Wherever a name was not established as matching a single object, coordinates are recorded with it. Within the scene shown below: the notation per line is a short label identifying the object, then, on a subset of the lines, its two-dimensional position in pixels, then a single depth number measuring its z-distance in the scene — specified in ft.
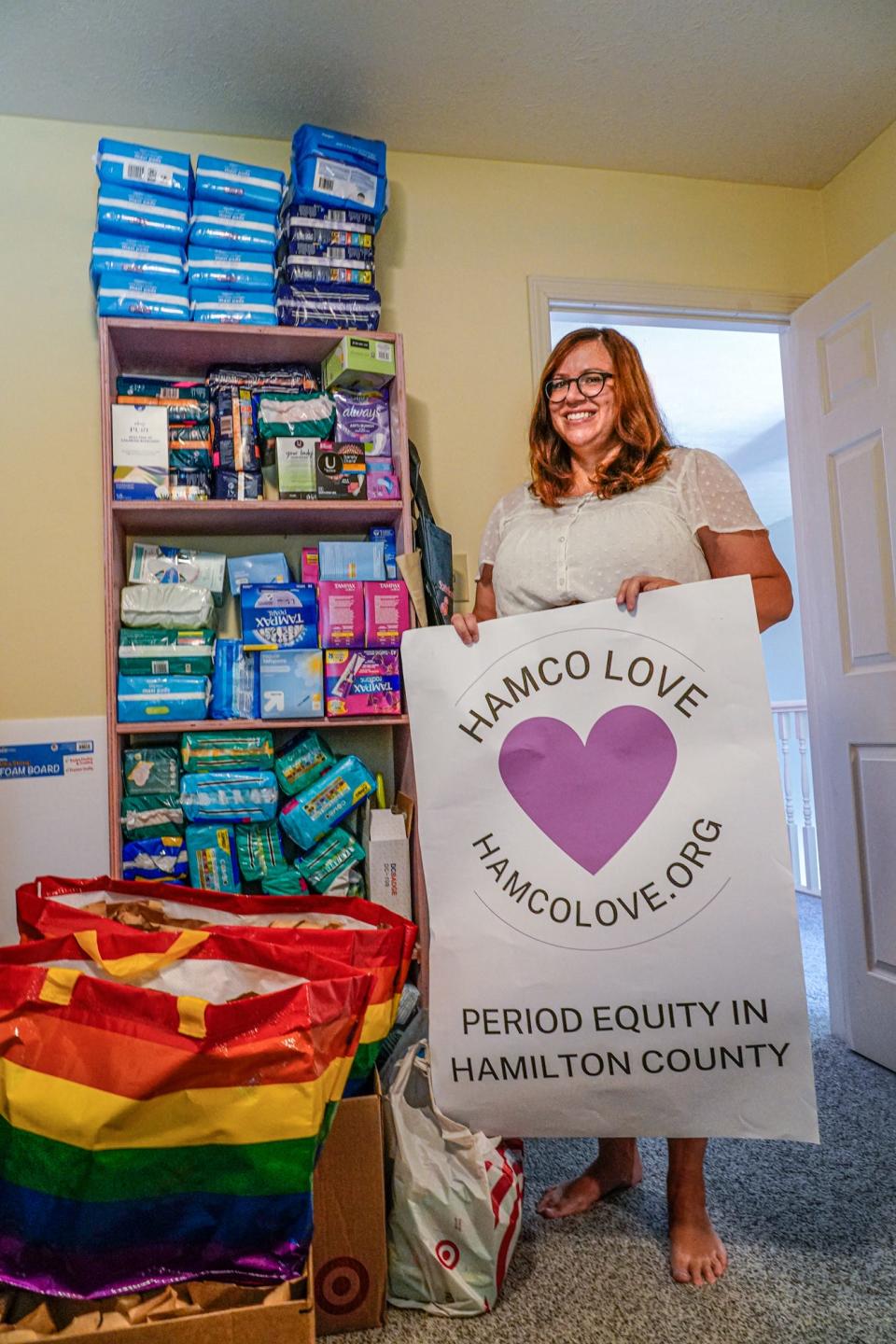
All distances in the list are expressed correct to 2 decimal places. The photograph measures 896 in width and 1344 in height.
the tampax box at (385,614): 7.36
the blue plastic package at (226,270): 7.43
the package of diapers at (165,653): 7.09
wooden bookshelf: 7.04
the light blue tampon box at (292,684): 7.18
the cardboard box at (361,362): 7.37
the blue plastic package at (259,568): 7.72
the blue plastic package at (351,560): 7.48
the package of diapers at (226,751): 7.14
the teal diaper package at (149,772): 7.09
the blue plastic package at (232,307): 7.41
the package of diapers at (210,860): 7.02
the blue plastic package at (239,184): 7.43
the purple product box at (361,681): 7.30
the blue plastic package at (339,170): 7.54
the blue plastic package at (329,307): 7.54
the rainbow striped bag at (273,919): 4.03
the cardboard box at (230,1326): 3.08
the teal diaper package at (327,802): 7.22
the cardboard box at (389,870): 7.10
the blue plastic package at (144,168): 7.20
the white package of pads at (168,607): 7.20
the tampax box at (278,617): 7.32
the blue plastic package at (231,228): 7.43
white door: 7.91
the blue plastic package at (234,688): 7.23
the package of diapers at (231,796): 7.06
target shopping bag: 4.44
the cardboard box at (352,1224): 4.33
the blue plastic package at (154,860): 6.94
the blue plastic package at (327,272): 7.53
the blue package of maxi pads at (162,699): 7.02
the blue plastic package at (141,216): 7.23
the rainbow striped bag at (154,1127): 3.06
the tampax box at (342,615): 7.33
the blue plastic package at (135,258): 7.26
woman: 4.85
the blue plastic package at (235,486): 7.47
